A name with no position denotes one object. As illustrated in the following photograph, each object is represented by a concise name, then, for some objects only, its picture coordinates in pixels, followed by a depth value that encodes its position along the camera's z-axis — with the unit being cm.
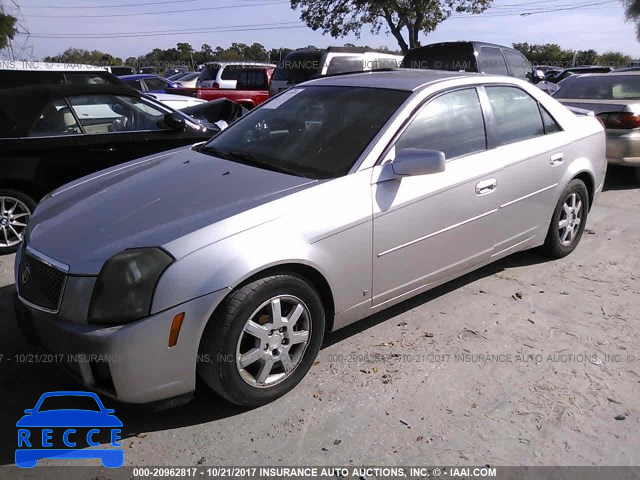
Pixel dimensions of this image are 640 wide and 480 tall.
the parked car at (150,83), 1481
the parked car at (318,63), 1128
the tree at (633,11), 3741
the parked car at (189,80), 1705
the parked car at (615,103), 709
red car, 1304
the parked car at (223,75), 1478
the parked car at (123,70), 2368
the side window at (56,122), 519
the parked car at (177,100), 958
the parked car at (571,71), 1965
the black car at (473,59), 1057
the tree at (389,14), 2669
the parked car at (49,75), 561
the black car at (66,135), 505
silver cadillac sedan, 253
